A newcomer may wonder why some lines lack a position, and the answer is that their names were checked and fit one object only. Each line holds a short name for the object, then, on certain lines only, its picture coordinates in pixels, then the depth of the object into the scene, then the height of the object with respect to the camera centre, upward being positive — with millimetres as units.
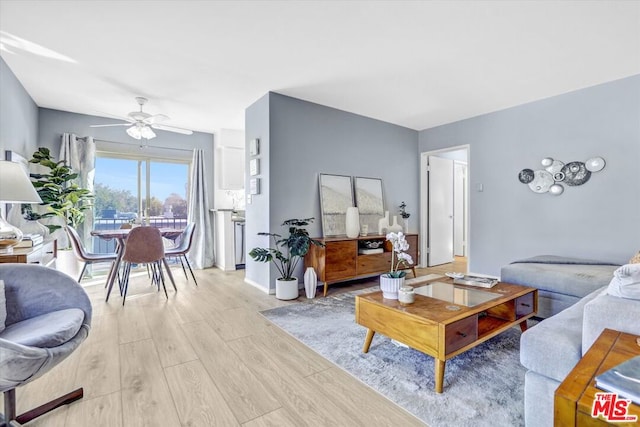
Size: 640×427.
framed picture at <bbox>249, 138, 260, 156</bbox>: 4004 +904
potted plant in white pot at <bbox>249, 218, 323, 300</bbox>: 3539 -465
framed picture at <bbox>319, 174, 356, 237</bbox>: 4227 +178
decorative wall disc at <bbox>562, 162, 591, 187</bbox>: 3661 +499
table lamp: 2047 +158
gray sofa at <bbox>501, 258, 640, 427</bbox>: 1194 -565
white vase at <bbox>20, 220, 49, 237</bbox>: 3578 -170
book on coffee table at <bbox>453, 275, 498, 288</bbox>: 2490 -572
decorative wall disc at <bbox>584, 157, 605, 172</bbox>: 3531 +595
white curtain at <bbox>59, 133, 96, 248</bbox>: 4539 +696
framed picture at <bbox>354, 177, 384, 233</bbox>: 4668 +229
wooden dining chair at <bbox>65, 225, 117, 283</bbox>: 3588 -488
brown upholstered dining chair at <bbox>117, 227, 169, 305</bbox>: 3533 -408
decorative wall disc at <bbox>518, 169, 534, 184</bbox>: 4113 +527
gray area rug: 1561 -1010
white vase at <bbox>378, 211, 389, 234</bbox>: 4664 -166
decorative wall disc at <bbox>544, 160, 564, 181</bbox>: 3861 +606
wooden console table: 3789 -609
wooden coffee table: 1733 -664
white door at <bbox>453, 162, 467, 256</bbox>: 6578 +94
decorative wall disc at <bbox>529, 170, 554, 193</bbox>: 3955 +430
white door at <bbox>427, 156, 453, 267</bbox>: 5602 +63
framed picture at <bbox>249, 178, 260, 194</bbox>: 4008 +386
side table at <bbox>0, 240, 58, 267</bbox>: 2070 -322
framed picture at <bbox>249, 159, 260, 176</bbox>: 3998 +638
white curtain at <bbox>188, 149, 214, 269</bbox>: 5441 +92
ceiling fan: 3775 +1192
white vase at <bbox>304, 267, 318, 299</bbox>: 3635 -825
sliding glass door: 4926 +379
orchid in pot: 2137 -458
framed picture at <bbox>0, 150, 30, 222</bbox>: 3014 +57
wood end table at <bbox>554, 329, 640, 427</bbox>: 760 -471
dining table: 3633 -430
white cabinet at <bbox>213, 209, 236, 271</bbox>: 5205 -467
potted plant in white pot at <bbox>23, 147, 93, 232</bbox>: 3838 +302
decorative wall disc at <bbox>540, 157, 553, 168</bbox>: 3922 +689
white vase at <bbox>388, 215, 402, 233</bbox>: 4712 -199
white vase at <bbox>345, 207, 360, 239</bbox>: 4207 -122
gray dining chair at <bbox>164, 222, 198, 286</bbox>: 4152 -451
